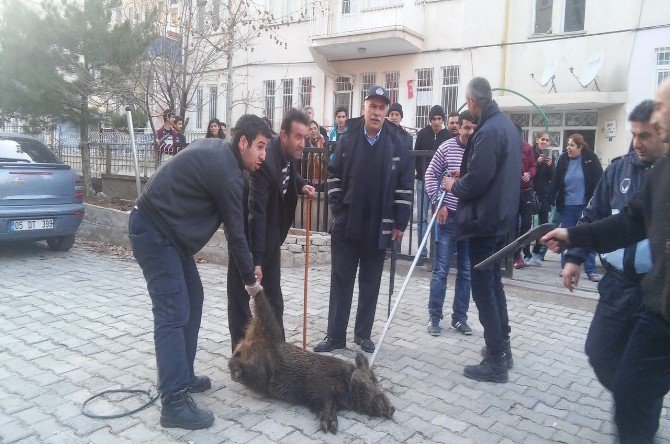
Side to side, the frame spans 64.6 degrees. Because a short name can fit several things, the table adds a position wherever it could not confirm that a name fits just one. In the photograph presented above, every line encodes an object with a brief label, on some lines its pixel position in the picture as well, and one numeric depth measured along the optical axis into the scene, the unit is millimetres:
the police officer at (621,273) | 3080
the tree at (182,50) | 11383
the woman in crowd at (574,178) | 7961
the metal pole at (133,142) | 10562
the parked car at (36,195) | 7730
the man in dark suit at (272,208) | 4250
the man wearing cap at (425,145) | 7512
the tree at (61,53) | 11031
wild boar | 3611
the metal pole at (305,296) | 4699
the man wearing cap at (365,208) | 4777
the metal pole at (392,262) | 5168
